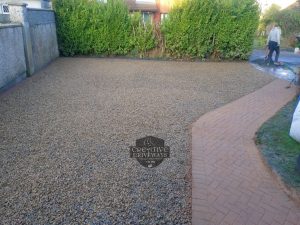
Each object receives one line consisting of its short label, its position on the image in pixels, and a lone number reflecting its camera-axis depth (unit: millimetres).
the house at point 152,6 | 24156
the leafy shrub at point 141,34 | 13238
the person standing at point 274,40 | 11680
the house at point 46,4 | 12984
